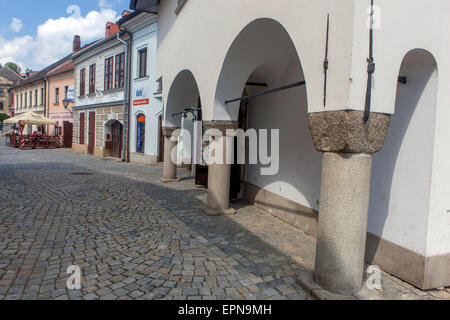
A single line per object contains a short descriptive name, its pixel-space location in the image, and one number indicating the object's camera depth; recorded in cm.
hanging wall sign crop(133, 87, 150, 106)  1491
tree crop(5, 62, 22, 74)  7781
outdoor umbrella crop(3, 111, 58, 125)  2309
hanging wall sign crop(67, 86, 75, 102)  2299
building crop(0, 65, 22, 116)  5656
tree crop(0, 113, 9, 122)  5353
